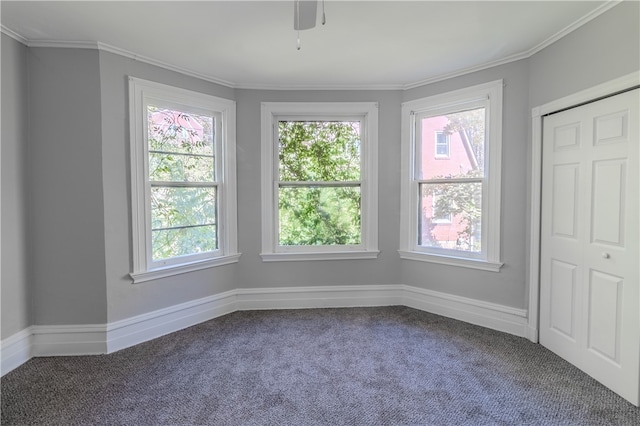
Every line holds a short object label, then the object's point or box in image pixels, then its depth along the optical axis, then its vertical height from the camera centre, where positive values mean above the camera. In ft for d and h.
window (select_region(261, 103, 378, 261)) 12.39 +0.49
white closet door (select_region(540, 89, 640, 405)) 6.99 -0.98
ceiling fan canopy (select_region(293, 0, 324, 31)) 6.67 +3.69
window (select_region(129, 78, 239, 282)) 9.86 +0.57
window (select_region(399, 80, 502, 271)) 10.58 +0.65
